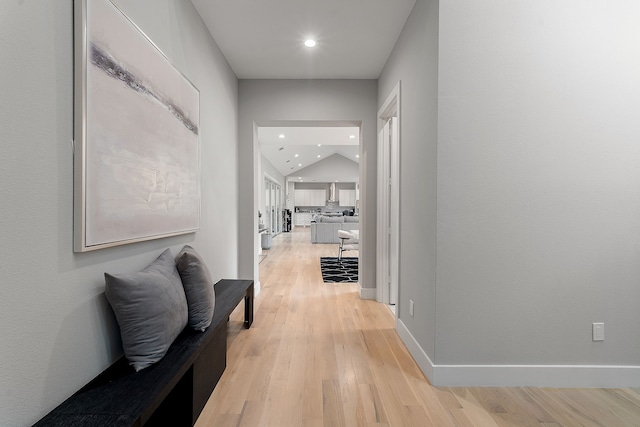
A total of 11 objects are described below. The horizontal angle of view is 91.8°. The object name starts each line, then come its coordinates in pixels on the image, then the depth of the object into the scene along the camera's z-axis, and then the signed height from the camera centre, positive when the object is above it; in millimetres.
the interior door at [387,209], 3449 +10
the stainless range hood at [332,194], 16969 +866
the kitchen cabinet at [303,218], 17531 -476
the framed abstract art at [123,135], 1213 +357
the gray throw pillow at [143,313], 1308 -464
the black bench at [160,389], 1050 -701
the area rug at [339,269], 4753 -1053
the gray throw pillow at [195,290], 1768 -470
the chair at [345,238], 6117 -559
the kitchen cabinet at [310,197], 17391 +710
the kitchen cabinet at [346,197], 17031 +702
